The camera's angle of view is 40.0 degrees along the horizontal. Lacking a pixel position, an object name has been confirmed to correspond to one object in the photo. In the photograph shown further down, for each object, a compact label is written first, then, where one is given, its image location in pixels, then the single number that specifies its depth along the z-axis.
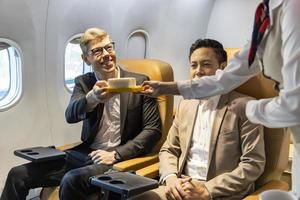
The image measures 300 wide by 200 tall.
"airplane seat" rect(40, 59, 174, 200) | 2.69
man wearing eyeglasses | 2.63
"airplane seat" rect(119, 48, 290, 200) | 2.25
